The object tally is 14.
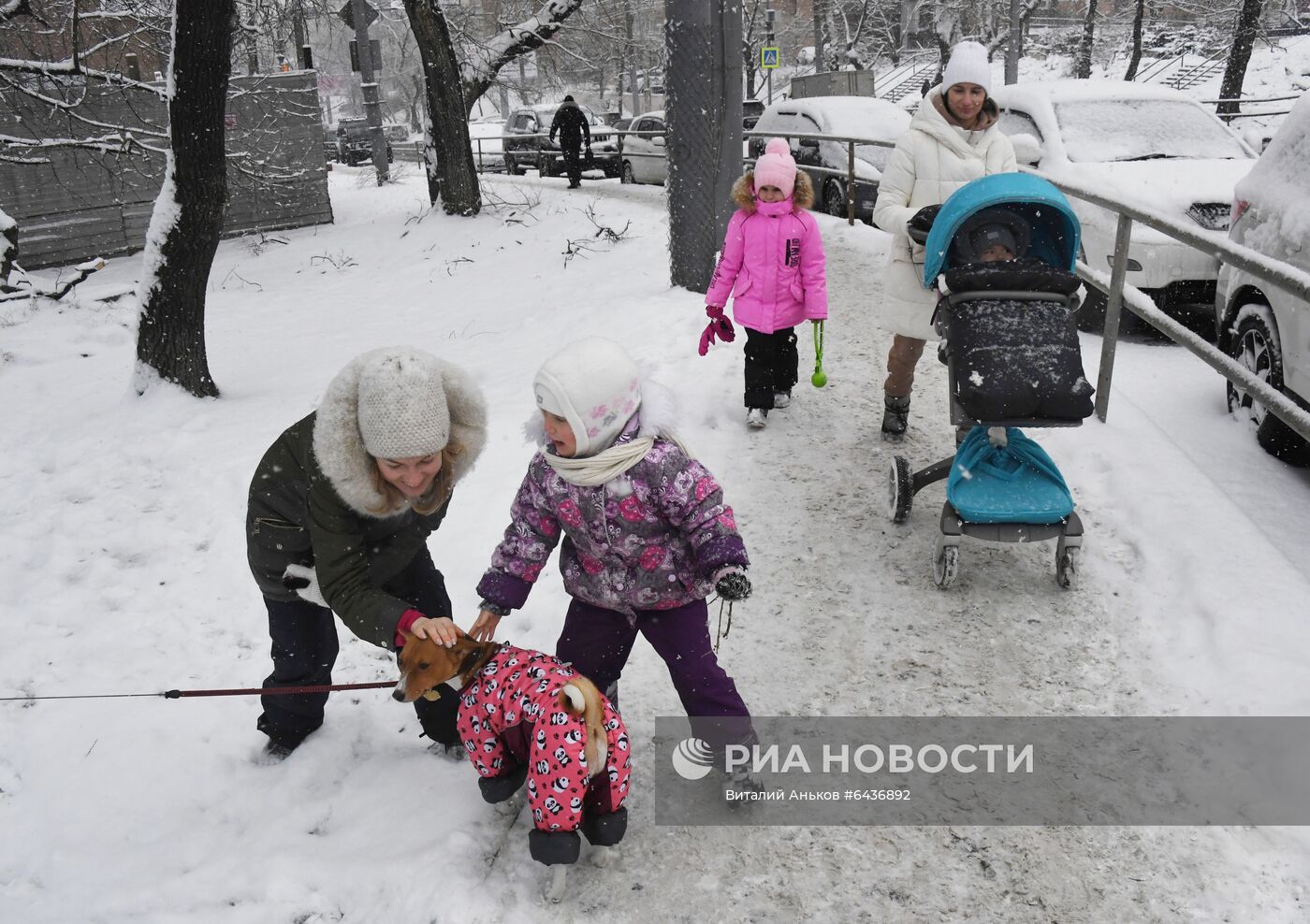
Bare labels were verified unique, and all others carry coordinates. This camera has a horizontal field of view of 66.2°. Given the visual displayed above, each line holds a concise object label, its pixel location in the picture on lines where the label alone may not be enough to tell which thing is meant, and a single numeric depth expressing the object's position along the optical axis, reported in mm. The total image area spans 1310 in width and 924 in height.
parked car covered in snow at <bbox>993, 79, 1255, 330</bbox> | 7109
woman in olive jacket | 2551
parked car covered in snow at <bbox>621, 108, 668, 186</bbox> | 18969
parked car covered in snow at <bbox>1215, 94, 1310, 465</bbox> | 4648
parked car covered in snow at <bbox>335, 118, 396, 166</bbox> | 34719
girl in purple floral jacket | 2604
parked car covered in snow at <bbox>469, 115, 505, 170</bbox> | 27058
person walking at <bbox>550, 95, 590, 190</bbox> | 18734
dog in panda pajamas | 2426
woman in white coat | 4684
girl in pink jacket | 5367
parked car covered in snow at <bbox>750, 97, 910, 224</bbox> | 12547
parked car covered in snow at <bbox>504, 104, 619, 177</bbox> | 21750
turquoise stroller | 3596
